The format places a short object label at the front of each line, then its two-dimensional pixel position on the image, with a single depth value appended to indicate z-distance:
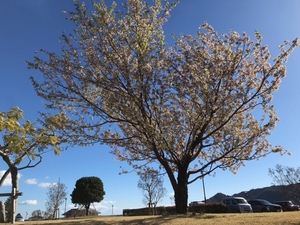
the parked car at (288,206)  23.49
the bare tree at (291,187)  29.53
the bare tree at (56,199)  35.06
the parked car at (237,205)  18.47
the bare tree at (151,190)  32.74
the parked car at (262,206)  19.27
